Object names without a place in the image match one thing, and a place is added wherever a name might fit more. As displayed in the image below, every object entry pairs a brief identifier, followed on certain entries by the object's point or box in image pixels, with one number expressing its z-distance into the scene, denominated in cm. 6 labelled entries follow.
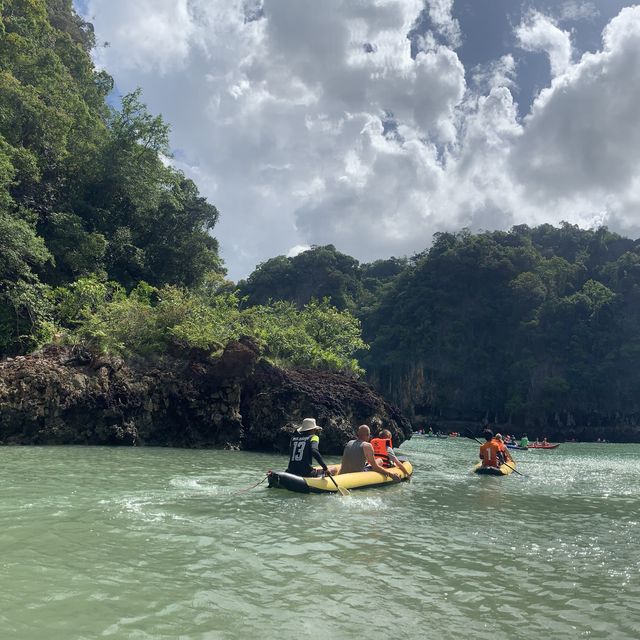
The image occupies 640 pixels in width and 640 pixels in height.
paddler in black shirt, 947
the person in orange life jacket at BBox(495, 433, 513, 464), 1459
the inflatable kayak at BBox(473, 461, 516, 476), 1393
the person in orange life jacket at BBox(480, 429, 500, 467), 1428
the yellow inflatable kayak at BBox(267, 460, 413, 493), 911
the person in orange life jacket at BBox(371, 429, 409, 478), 1165
